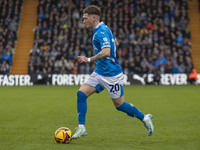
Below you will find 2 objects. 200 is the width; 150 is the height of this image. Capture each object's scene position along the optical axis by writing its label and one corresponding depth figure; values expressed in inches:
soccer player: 503.8
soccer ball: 479.2
